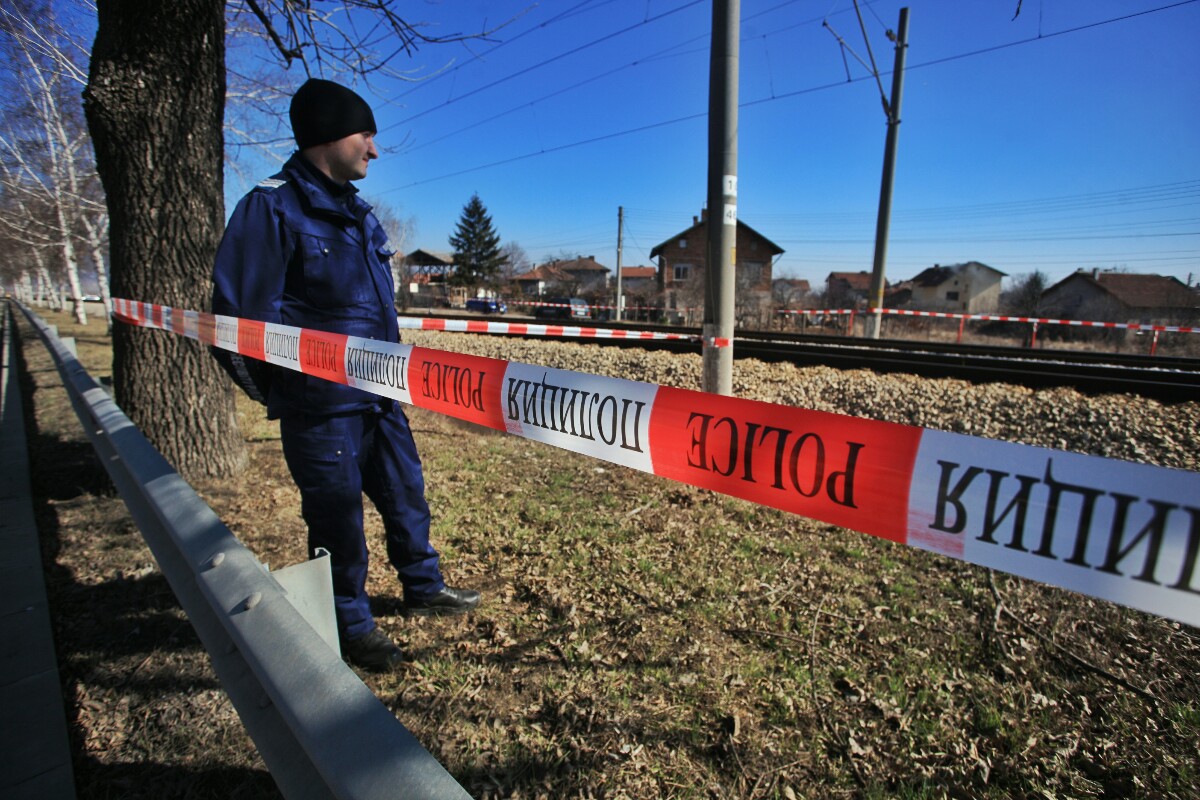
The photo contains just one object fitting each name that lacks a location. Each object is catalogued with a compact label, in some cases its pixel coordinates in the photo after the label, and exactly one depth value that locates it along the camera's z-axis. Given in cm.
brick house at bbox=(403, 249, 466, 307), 5550
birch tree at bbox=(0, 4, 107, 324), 591
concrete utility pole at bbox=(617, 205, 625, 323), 4080
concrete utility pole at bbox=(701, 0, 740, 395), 475
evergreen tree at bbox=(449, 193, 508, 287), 6794
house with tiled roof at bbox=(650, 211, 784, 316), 4578
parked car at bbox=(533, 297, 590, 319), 3575
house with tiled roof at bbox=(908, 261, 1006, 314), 6462
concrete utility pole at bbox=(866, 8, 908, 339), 1271
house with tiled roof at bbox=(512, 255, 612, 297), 6630
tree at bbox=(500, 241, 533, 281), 7052
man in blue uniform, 220
